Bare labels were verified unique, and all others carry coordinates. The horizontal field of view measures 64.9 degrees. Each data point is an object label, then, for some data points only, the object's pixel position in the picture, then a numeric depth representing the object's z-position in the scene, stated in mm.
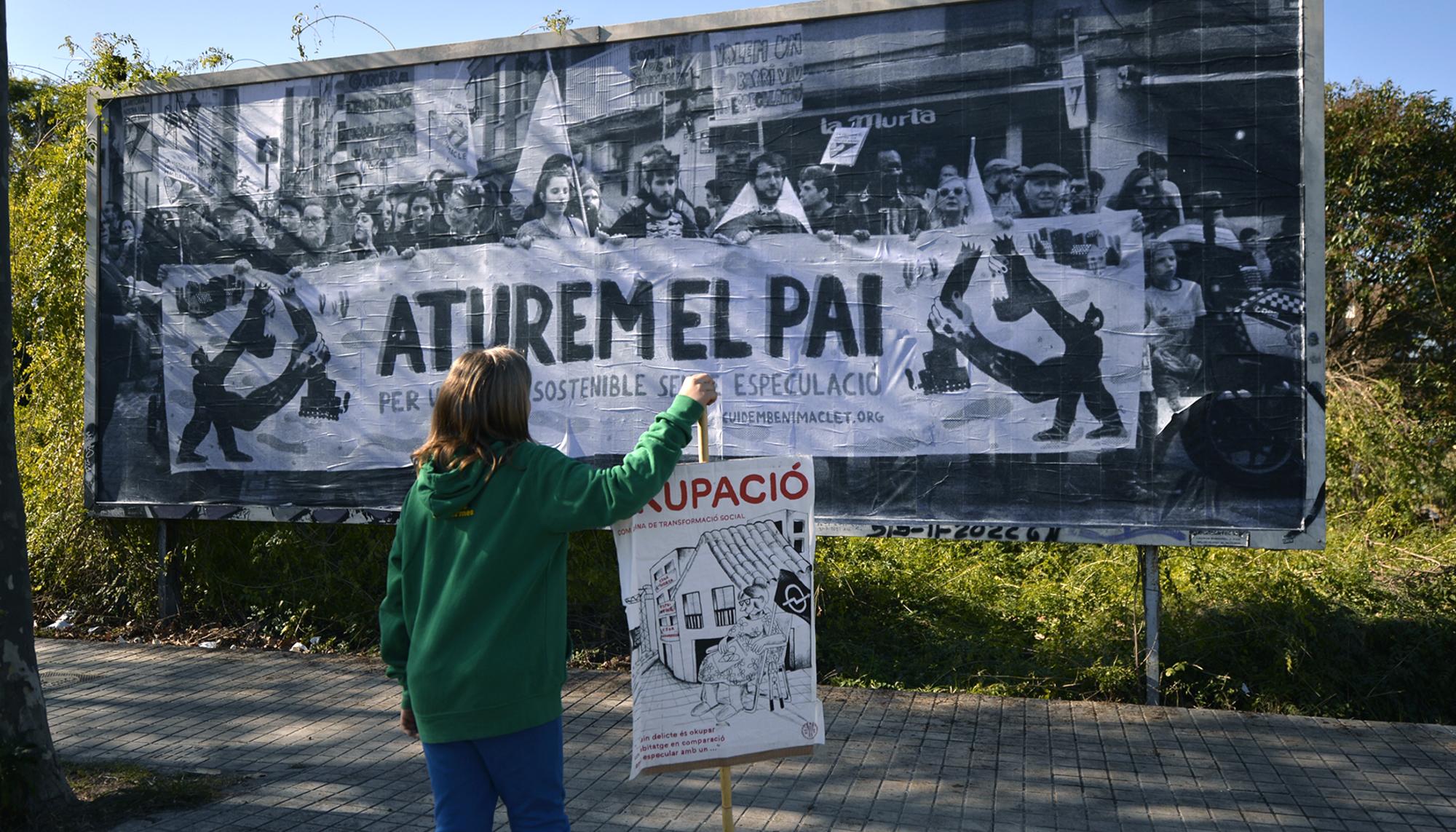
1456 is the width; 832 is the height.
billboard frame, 6258
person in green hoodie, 3213
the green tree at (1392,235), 11750
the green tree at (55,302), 9336
